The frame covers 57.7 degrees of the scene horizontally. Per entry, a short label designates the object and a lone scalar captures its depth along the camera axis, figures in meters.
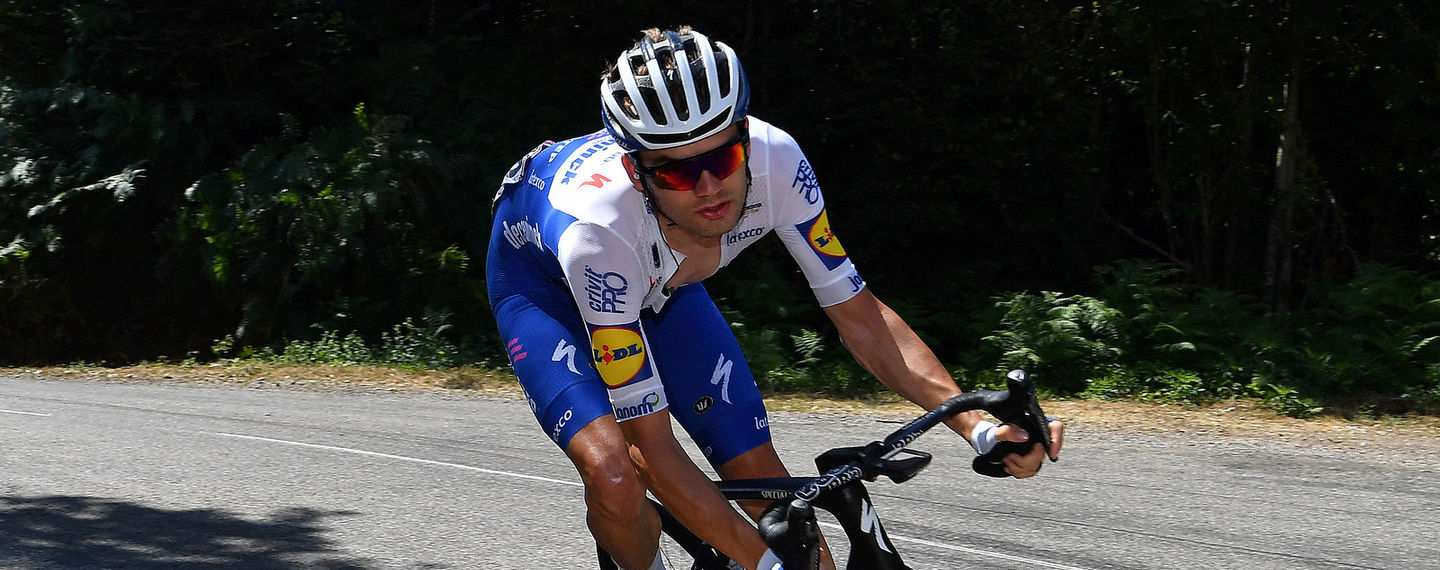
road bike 2.74
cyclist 3.06
